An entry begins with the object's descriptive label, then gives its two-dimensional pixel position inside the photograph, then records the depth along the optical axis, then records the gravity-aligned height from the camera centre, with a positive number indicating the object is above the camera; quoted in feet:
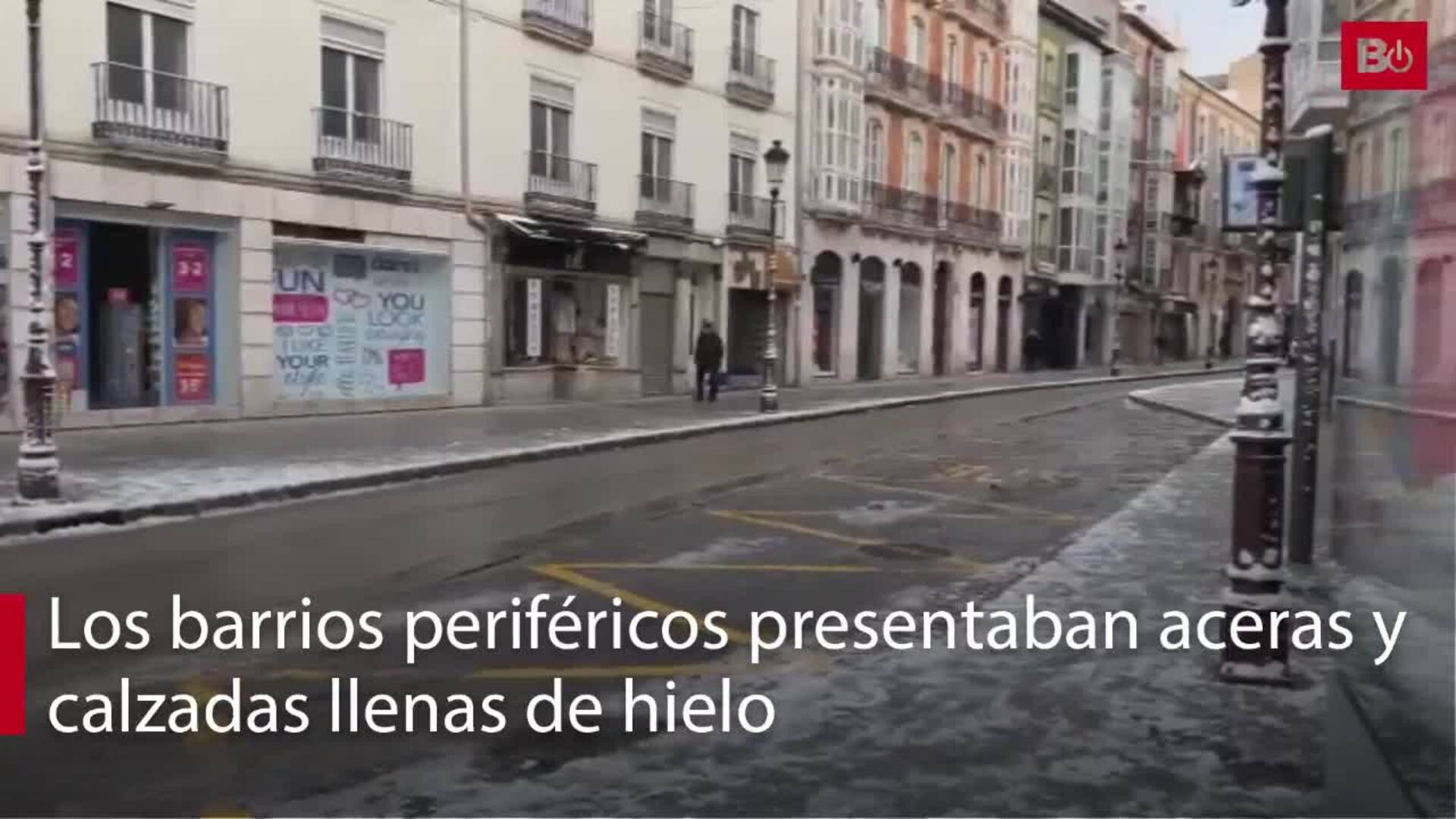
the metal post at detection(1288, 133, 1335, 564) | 27.81 -1.06
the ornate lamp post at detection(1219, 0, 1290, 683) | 19.98 -2.32
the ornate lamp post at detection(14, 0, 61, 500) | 36.91 -1.18
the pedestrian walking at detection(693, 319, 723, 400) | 90.12 -0.75
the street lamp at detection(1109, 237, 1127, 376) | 160.30 +8.90
